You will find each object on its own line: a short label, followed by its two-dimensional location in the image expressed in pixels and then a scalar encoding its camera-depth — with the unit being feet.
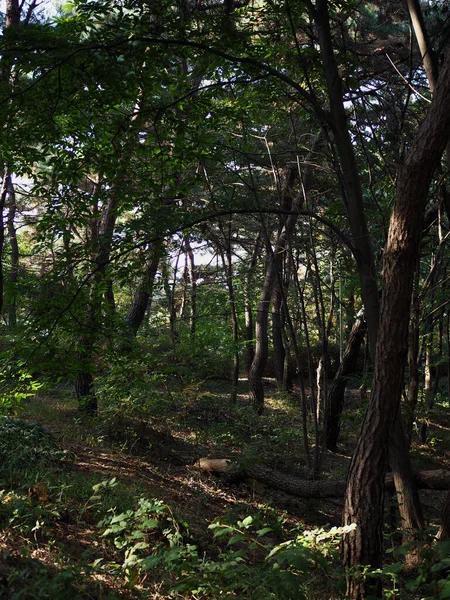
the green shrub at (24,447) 16.79
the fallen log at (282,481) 22.52
